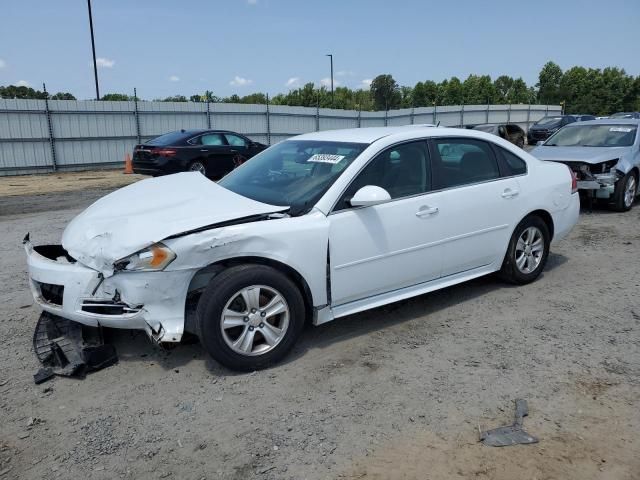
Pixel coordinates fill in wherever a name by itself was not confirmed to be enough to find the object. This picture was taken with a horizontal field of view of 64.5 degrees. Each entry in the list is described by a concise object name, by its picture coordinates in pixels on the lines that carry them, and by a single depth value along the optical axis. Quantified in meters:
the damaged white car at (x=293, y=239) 3.24
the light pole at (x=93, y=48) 25.30
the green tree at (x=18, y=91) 55.82
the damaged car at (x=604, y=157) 8.46
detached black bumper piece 3.41
